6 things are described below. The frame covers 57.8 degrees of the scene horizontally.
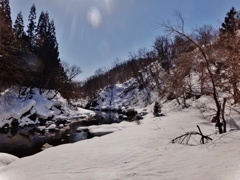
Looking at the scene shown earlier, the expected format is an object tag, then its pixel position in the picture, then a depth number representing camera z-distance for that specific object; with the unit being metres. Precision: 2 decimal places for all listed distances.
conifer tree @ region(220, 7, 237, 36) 27.73
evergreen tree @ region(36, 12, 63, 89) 37.22
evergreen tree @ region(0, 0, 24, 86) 13.07
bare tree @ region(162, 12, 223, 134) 9.56
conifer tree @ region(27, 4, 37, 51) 39.14
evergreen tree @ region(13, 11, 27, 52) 37.17
